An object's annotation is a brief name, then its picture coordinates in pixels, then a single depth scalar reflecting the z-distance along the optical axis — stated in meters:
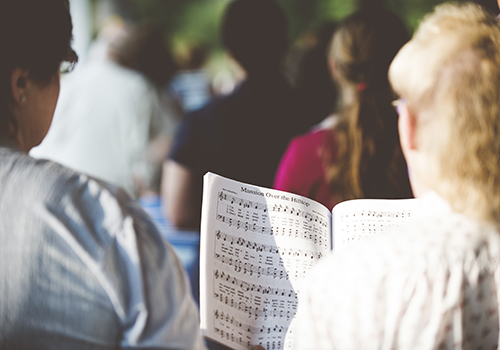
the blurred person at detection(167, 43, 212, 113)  6.04
